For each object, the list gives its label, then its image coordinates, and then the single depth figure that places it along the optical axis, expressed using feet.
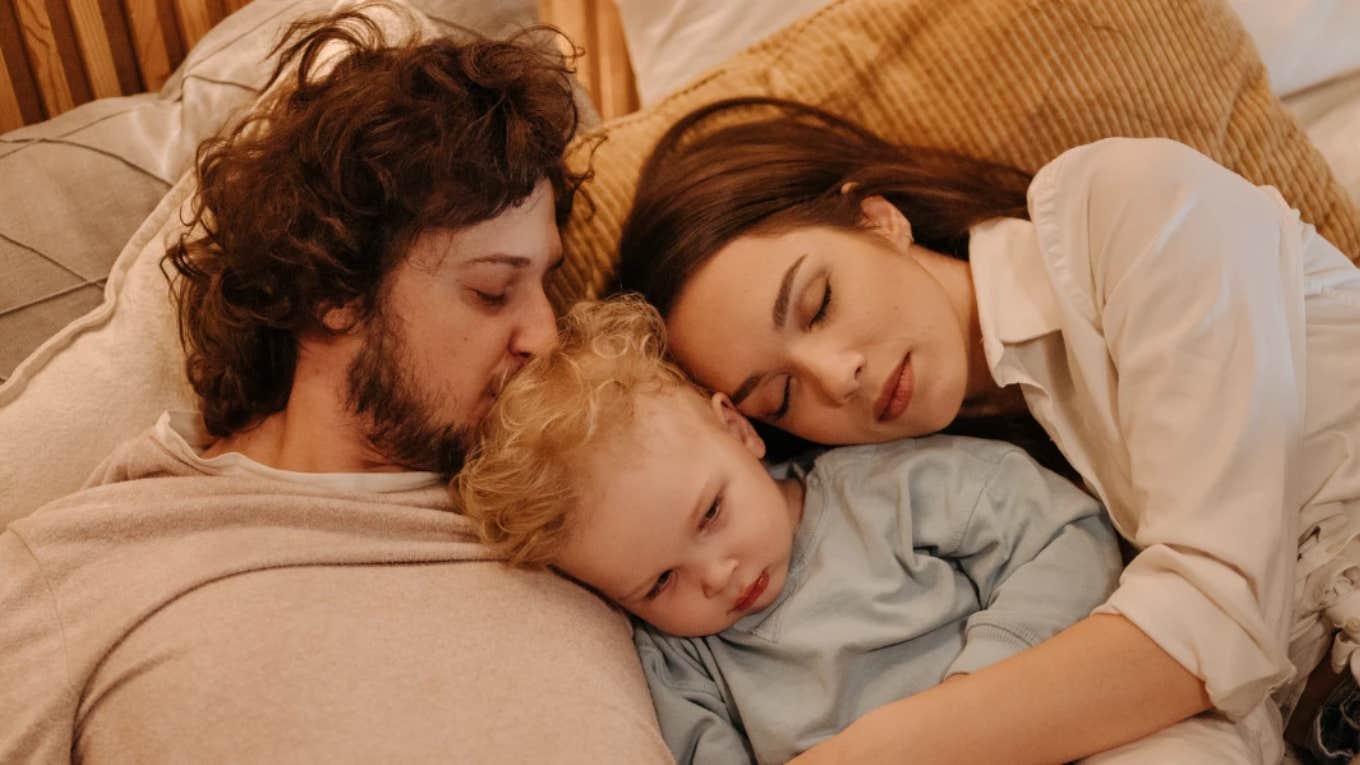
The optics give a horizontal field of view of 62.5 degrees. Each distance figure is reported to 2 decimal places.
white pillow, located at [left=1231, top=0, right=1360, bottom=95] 6.02
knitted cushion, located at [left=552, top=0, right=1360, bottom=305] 5.23
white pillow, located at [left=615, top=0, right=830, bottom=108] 6.46
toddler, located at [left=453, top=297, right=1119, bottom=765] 4.18
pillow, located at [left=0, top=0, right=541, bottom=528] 4.62
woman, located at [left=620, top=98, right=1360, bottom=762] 3.81
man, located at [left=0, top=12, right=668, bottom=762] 3.66
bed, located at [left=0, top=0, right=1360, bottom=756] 4.87
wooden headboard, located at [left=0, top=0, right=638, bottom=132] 6.10
